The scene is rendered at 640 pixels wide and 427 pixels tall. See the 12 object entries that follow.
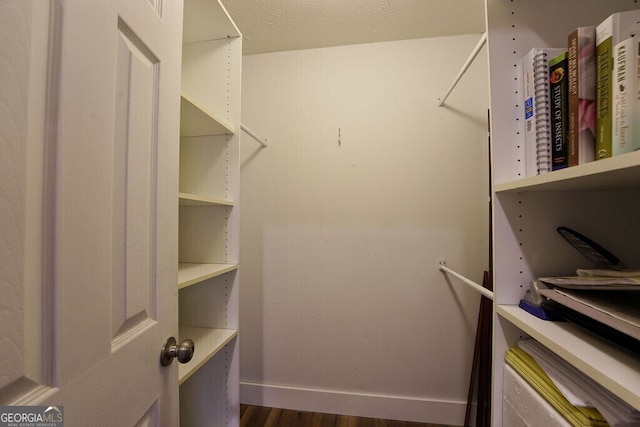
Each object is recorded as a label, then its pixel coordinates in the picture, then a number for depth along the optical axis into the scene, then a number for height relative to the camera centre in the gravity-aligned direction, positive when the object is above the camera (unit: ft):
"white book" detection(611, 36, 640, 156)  1.54 +0.76
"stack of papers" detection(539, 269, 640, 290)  1.62 -0.45
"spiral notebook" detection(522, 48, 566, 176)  2.13 +0.96
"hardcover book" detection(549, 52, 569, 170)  2.00 +0.89
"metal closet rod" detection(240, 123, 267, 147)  4.64 +1.61
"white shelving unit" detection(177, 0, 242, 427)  3.91 -0.06
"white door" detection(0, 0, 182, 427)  1.10 +0.03
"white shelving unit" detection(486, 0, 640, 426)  2.32 +0.15
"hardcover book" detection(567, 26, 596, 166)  1.80 +0.91
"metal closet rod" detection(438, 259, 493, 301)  2.98 -0.98
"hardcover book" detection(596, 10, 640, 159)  1.65 +1.08
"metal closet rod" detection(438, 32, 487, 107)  2.91 +2.19
